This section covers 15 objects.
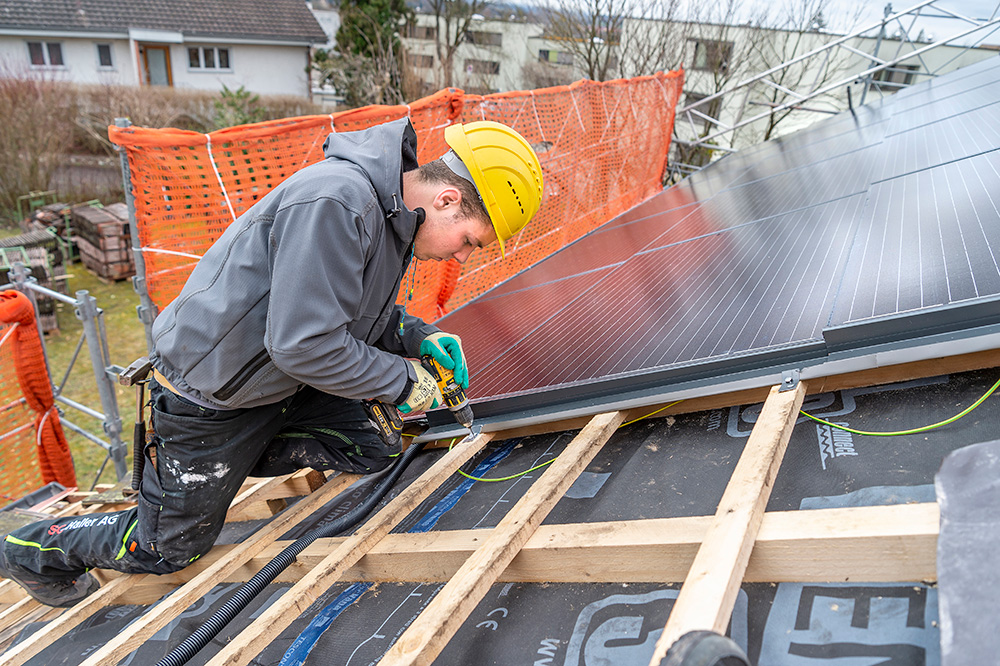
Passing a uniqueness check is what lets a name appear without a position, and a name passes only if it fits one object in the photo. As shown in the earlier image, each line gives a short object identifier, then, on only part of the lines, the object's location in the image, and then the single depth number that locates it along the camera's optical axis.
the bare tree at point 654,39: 21.56
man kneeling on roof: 2.35
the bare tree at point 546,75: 26.66
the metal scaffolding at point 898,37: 11.45
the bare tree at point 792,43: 23.61
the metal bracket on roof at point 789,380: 2.33
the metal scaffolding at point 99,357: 5.56
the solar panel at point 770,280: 2.33
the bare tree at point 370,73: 20.28
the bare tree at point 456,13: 27.89
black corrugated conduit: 2.35
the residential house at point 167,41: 34.12
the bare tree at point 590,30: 21.34
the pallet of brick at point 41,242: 12.88
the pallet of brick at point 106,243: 14.73
